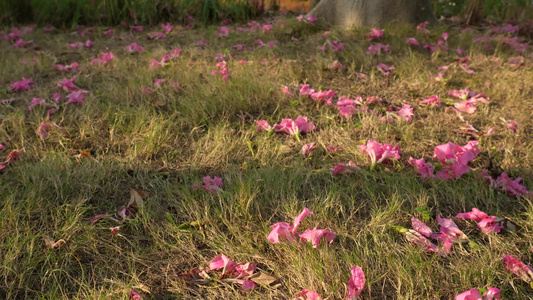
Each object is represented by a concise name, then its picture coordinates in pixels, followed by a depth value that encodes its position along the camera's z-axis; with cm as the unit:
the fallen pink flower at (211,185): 170
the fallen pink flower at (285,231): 137
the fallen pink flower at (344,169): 181
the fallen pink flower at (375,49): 355
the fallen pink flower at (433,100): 266
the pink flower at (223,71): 294
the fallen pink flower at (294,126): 224
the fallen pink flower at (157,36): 469
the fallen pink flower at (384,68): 318
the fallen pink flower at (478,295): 112
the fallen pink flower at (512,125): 234
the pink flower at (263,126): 229
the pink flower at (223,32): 466
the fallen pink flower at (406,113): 239
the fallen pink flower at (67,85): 285
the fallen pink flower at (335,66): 320
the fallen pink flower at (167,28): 507
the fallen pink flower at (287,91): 271
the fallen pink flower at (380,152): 187
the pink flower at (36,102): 253
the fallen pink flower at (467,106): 257
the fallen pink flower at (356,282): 118
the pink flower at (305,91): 266
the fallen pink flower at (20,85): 291
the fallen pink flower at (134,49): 392
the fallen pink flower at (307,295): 117
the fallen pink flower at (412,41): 379
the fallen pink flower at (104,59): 354
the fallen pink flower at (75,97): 262
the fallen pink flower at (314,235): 136
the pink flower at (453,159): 179
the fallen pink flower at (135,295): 121
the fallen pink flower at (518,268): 125
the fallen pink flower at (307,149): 205
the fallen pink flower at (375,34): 389
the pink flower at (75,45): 422
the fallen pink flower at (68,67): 335
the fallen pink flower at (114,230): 148
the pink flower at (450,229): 145
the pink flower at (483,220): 148
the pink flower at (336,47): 360
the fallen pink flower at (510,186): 171
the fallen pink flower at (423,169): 181
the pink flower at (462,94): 274
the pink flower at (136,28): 518
